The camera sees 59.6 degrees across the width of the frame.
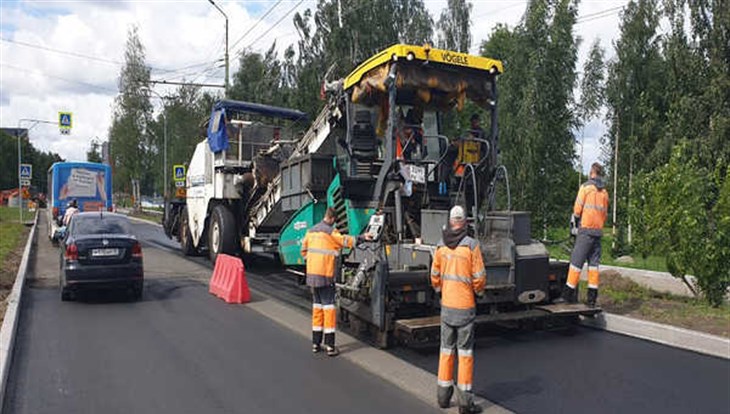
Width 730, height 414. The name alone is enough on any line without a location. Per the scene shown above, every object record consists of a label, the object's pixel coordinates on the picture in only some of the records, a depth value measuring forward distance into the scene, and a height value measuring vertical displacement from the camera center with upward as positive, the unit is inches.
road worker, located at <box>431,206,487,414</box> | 210.2 -36.9
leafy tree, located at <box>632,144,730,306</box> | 349.4 -12.6
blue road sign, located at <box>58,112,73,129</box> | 1152.8 +130.3
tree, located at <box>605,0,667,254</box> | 909.8 +176.5
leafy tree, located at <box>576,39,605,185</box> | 986.1 +178.7
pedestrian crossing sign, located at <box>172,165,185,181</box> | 954.2 +32.7
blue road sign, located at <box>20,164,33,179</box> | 1105.8 +35.4
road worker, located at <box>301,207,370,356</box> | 288.7 -36.2
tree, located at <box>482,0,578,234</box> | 652.1 +82.6
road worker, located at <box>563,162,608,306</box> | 333.7 -17.1
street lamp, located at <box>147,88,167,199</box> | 1478.7 +159.7
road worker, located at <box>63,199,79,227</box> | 645.9 -18.5
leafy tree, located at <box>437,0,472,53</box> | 1382.9 +373.0
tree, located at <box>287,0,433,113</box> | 1197.7 +304.4
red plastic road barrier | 418.9 -59.2
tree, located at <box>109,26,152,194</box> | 2014.0 +229.2
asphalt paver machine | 294.7 +0.8
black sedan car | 397.7 -43.0
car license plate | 402.6 -38.0
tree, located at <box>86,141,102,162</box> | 3603.3 +233.2
